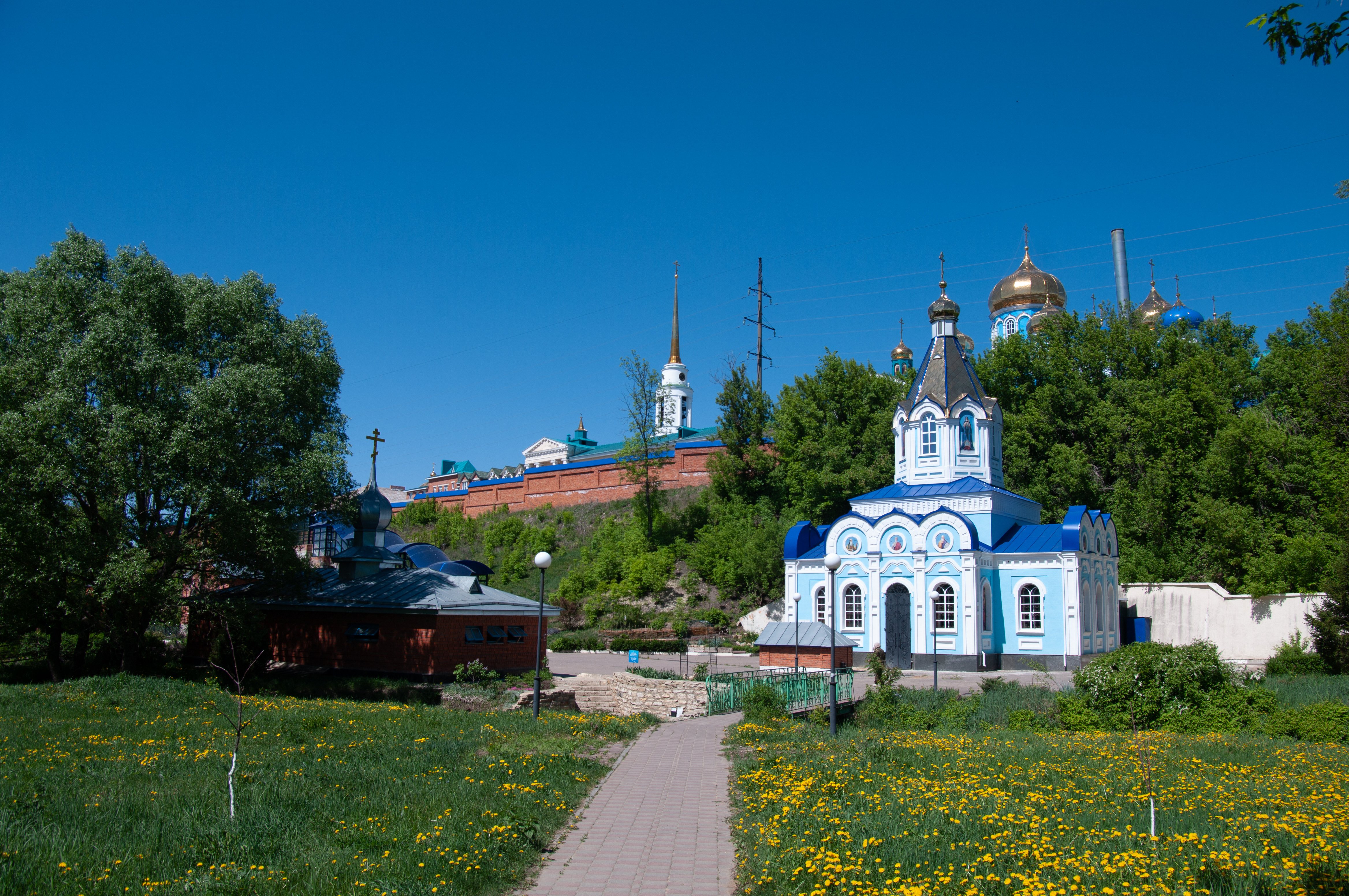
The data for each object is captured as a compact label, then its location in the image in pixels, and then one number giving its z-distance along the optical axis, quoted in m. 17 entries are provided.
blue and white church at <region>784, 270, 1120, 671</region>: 27.75
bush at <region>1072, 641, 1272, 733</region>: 14.98
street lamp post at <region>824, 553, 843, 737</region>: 13.39
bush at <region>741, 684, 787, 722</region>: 15.20
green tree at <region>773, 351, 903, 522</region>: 39.09
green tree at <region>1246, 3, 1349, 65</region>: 5.00
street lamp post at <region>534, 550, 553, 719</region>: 13.95
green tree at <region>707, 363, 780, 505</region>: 45.00
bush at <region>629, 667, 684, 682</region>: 20.47
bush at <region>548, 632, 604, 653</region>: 36.59
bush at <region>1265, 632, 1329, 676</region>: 21.45
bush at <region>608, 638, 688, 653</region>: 33.84
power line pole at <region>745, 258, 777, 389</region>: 47.97
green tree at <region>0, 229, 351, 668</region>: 17.64
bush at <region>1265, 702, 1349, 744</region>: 13.23
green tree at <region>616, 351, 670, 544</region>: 47.25
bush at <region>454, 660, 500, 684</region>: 20.89
